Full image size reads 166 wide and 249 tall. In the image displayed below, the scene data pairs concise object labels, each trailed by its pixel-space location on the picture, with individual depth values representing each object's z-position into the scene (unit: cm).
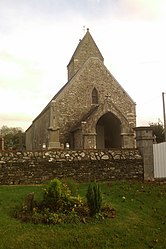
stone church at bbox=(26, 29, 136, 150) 2456
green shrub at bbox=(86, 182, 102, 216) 853
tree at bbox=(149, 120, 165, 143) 3973
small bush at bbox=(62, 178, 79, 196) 962
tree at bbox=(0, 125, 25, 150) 5082
